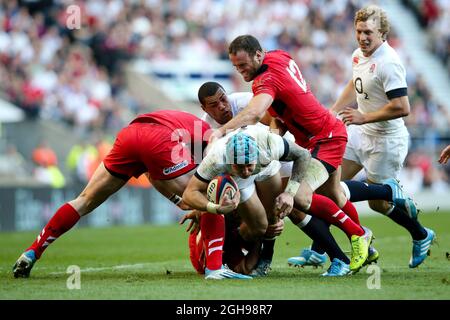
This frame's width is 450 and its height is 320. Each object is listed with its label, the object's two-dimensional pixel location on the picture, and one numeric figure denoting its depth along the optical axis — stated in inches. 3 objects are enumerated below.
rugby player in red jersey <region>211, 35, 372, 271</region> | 599.2
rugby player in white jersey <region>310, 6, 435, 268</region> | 666.2
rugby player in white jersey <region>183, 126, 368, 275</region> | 556.4
